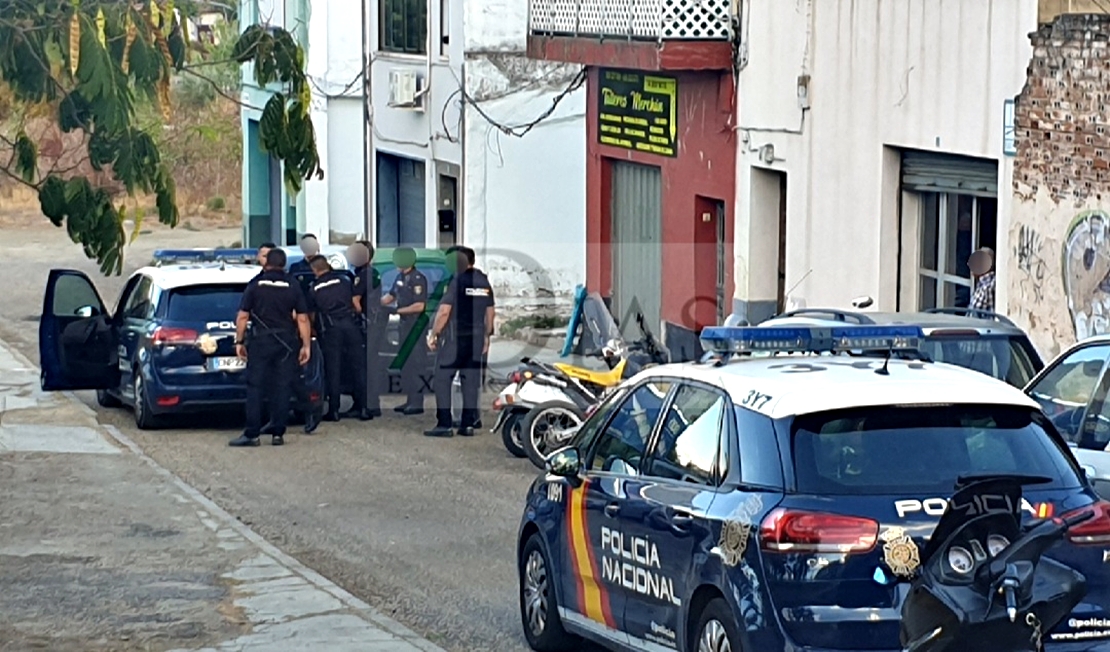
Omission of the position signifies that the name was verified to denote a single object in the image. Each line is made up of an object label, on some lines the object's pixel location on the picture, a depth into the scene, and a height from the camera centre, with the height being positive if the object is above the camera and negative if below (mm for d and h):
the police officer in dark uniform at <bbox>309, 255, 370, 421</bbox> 18156 -1103
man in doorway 16984 -690
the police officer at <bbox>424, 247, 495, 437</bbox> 17438 -1159
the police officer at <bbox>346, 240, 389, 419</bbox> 18812 -1062
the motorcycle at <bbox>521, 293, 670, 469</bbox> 16031 -1502
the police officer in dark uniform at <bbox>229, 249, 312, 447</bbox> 16891 -1173
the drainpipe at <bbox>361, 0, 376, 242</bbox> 31625 +1333
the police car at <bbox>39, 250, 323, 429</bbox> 17906 -1263
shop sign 23406 +1256
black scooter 6492 -1287
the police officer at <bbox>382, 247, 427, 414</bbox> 18812 -1103
